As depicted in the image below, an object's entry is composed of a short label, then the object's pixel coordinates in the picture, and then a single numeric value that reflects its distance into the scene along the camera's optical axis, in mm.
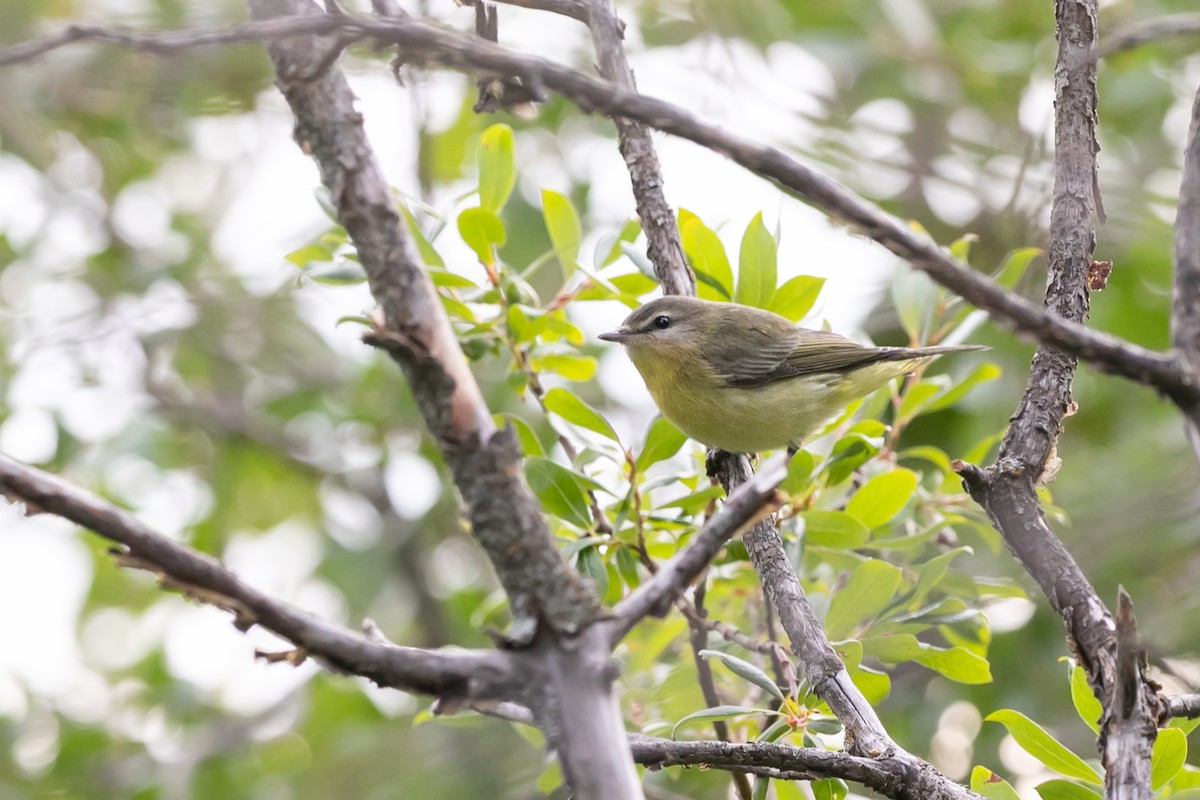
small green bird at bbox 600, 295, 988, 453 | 8547
